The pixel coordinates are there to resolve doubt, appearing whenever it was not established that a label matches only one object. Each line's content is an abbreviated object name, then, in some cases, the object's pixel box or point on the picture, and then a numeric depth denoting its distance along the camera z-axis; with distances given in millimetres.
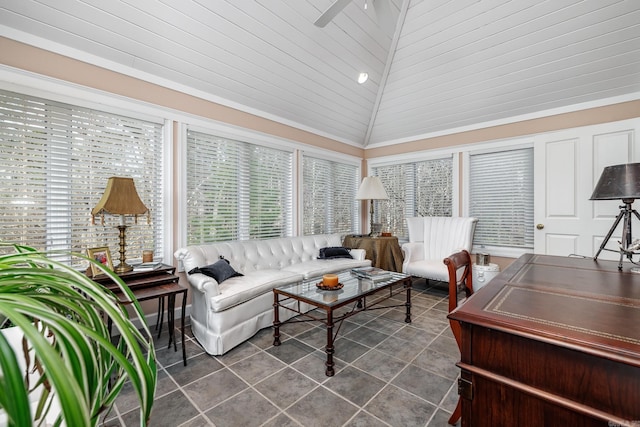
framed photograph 2184
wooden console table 2143
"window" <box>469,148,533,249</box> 3967
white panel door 3168
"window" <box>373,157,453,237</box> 4723
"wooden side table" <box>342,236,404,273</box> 4387
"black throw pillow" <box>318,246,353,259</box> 3976
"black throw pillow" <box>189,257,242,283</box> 2637
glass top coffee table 2117
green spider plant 320
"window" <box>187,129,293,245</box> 3295
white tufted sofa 2347
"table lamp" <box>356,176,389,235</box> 4508
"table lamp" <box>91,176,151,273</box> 2246
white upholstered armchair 3816
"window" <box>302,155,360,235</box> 4695
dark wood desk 790
